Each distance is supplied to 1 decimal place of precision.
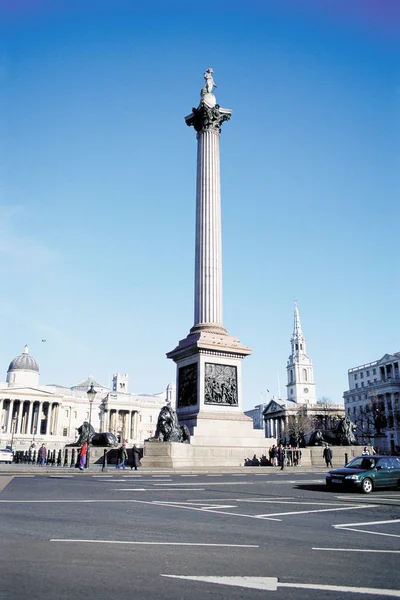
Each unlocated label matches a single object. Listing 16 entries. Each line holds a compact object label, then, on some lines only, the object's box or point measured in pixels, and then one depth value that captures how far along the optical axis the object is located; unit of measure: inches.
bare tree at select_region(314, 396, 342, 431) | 5267.2
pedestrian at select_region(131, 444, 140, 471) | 1200.8
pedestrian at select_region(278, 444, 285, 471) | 1283.2
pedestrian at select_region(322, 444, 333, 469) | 1380.4
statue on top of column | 1791.3
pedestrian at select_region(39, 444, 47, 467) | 1790.1
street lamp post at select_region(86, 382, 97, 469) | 1493.6
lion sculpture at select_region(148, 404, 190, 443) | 1224.2
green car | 761.6
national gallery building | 4970.5
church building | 5610.2
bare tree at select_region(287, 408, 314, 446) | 5359.3
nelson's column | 1300.4
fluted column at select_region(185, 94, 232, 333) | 1493.6
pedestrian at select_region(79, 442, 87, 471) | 1264.8
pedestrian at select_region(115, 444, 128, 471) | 1273.7
